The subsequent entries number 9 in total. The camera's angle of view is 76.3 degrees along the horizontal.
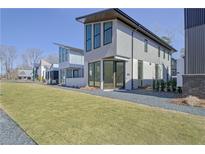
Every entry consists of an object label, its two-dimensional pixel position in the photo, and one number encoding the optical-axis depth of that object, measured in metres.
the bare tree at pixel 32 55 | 43.03
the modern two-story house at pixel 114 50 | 10.78
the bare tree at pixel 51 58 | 37.70
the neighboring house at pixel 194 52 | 6.89
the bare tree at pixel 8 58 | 35.02
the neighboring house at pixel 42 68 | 33.44
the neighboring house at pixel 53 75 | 21.80
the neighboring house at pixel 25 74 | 48.51
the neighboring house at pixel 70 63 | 18.24
